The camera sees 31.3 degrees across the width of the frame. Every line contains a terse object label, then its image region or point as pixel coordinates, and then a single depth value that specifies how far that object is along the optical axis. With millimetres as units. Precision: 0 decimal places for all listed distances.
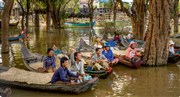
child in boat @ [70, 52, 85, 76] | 9709
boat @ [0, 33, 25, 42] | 23869
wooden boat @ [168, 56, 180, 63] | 14188
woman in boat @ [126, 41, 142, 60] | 13523
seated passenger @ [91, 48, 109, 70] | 11105
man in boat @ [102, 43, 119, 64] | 12850
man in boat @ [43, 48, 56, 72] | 10688
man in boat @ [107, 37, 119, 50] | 17366
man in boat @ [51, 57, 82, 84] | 8695
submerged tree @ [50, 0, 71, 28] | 36278
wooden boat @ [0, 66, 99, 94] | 8906
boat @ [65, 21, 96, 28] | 42912
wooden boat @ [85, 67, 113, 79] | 10789
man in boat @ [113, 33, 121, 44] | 19203
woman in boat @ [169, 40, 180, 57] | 14295
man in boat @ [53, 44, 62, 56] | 14095
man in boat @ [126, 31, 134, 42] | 20334
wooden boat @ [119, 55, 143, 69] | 13133
